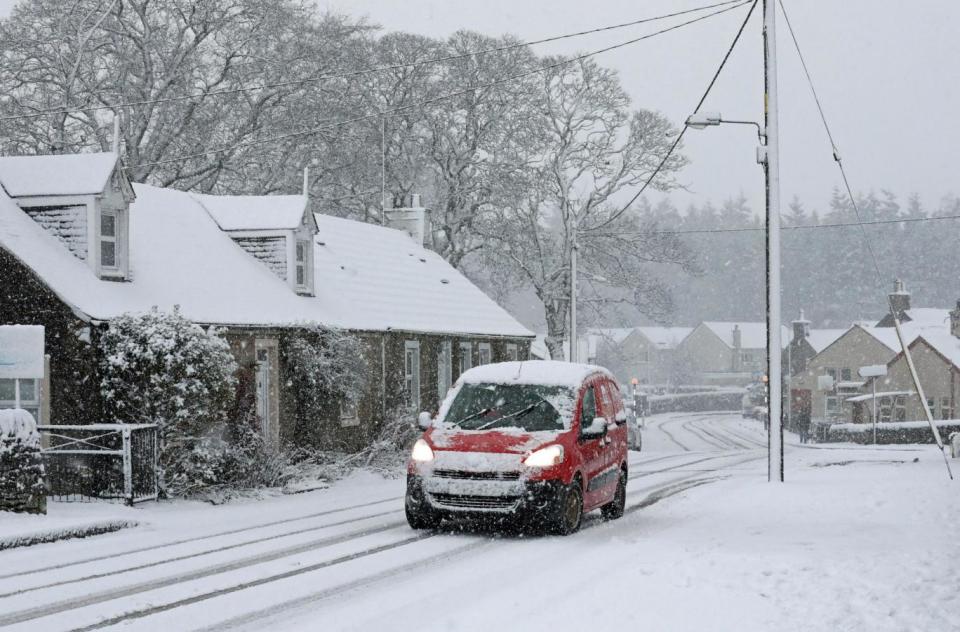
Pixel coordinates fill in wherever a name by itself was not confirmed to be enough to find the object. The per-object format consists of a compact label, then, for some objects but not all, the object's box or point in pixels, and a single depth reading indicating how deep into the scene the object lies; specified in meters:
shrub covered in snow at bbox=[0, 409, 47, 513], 15.24
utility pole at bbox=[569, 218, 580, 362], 40.40
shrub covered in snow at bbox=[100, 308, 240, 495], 19.06
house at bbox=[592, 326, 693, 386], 136.50
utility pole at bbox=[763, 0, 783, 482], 20.81
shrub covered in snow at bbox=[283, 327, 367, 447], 25.67
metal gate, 17.92
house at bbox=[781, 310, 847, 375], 101.88
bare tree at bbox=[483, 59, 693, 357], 49.31
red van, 13.76
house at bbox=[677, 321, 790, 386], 130.38
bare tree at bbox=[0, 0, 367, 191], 37.12
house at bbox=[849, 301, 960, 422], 72.75
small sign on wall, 17.80
